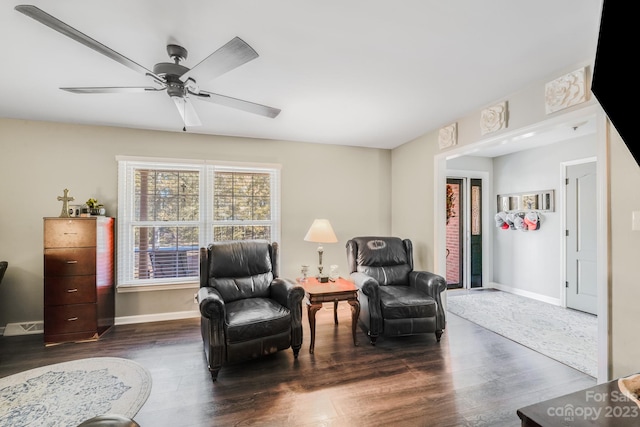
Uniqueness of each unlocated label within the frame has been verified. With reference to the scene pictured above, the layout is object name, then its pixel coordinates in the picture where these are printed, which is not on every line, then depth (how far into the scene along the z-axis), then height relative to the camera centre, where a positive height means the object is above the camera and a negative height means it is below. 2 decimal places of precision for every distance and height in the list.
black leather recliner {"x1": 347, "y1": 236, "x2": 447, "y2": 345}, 2.93 -0.84
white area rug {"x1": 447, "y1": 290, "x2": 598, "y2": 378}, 2.76 -1.32
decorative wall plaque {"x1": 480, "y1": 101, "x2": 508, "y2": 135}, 2.79 +0.96
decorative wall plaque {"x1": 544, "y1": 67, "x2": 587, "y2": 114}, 2.18 +0.97
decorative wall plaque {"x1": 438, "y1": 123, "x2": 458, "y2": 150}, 3.40 +0.95
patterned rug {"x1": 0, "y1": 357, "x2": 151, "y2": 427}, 1.91 -1.31
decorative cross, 3.13 +0.13
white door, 3.93 -0.32
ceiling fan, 1.41 +0.90
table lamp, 3.30 -0.23
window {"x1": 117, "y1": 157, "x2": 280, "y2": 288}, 3.64 +0.04
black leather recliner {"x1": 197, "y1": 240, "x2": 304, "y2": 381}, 2.35 -0.85
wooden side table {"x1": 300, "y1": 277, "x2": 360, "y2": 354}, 2.83 -0.81
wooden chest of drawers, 2.99 -0.68
